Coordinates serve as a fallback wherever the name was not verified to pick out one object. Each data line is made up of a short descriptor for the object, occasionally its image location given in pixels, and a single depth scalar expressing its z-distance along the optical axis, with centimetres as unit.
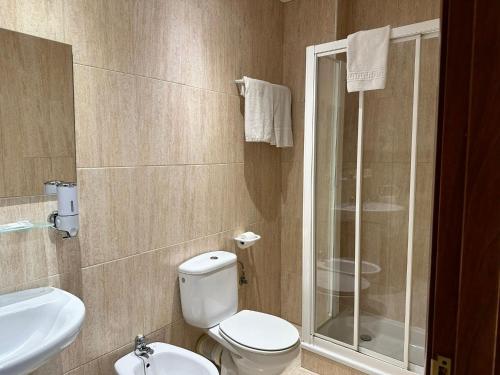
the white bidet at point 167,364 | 160
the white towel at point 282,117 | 243
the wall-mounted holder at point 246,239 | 228
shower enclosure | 201
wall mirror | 130
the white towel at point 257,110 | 225
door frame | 47
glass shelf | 128
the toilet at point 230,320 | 179
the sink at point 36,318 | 119
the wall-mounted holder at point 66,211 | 137
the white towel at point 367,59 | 197
